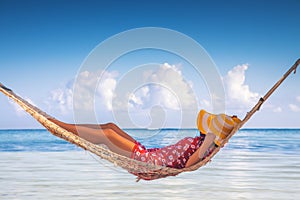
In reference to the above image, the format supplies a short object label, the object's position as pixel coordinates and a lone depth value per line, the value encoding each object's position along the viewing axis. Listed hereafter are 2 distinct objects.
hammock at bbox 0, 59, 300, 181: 2.86
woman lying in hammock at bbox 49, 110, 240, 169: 2.98
